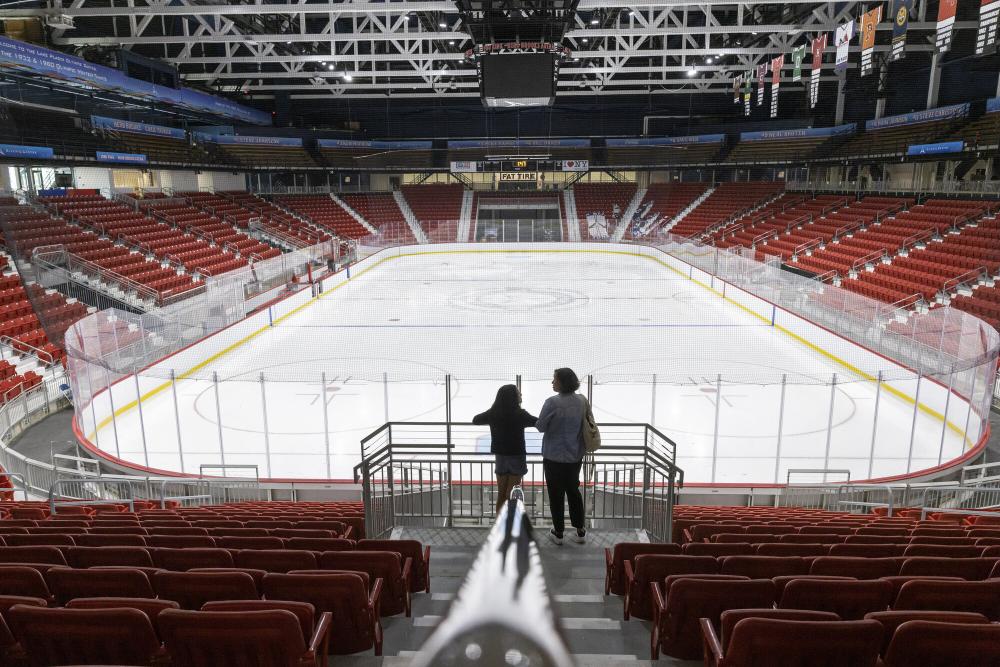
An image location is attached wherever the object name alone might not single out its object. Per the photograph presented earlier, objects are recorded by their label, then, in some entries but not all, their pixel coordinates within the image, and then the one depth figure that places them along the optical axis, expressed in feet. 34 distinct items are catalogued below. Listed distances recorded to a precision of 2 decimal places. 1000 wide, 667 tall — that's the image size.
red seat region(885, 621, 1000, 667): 6.96
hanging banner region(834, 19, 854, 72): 59.11
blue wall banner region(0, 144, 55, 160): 61.98
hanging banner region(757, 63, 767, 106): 76.22
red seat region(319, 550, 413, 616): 11.25
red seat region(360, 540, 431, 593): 12.75
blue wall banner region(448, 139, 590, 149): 141.49
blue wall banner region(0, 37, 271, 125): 54.13
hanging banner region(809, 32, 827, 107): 62.31
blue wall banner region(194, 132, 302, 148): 113.60
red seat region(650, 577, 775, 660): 9.28
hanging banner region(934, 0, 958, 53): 46.44
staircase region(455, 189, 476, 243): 111.75
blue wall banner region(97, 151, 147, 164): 78.48
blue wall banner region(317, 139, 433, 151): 139.13
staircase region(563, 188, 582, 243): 109.50
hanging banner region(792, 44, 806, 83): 67.00
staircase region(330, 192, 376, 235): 128.67
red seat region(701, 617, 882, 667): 7.16
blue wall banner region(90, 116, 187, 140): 86.22
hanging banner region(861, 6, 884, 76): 54.60
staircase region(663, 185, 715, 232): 124.62
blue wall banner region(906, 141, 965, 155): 75.05
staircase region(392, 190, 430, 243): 111.34
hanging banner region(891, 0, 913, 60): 56.03
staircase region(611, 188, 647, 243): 111.04
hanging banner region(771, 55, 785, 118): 70.79
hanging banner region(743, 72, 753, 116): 90.99
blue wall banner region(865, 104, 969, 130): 82.99
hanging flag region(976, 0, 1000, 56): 45.29
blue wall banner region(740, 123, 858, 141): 112.29
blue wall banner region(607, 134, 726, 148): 133.69
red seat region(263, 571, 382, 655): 9.34
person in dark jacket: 16.24
